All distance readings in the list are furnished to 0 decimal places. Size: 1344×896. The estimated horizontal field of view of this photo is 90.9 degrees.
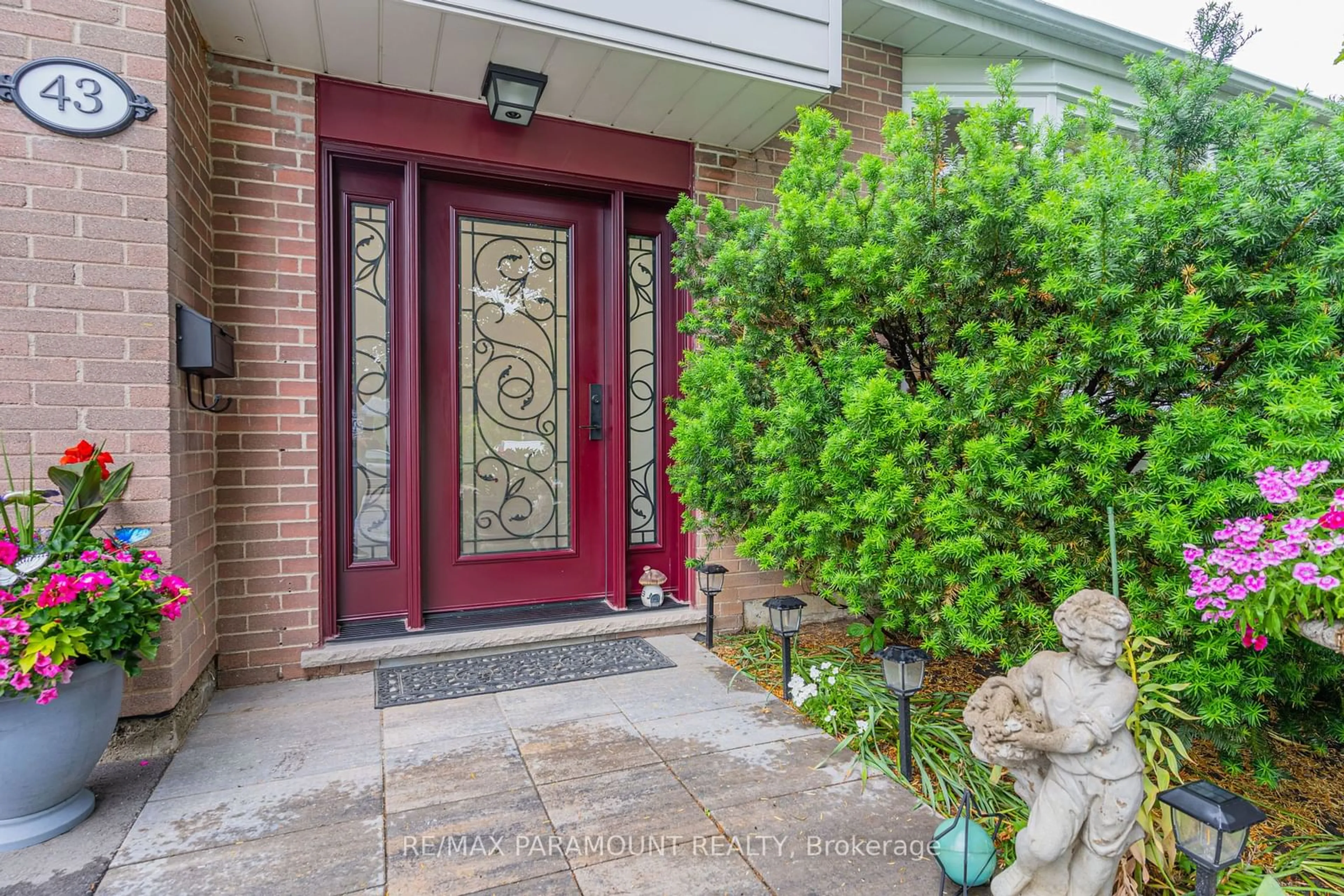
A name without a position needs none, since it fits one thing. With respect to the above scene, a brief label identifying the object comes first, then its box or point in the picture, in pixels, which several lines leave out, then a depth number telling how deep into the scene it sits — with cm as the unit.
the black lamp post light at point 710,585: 319
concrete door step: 280
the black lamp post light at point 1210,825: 117
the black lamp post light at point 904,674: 195
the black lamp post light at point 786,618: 257
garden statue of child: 130
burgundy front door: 314
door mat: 264
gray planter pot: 165
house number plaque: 204
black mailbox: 228
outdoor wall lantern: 276
